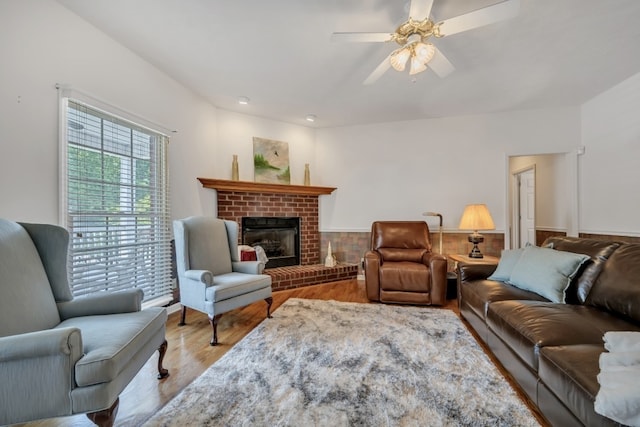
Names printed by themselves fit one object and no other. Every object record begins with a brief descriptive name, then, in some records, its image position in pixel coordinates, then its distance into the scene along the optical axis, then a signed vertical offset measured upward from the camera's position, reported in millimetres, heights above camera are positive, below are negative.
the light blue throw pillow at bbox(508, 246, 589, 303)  1853 -435
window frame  1948 -56
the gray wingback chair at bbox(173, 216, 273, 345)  2230 -542
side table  3135 -568
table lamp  3312 -112
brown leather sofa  1090 -618
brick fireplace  3721 +65
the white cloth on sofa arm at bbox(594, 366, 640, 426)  820 -588
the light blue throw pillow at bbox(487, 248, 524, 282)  2324 -466
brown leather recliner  2980 -706
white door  4723 +158
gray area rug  1331 -1013
